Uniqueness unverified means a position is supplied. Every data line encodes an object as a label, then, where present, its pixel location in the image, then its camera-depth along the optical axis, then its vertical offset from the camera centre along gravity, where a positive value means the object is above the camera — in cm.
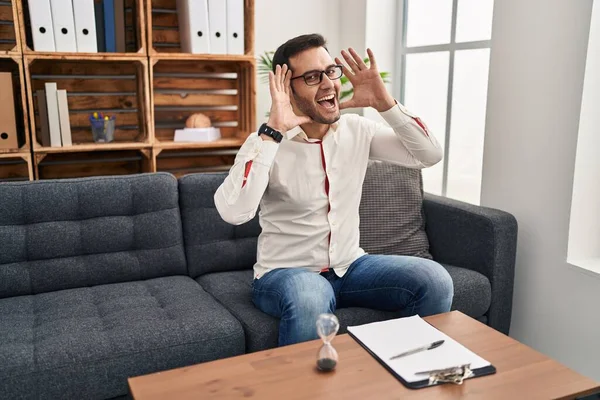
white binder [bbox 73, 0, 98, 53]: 262 +31
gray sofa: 161 -66
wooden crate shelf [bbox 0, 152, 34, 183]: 289 -37
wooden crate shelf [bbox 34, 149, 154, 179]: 295 -35
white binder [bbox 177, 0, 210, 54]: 279 +34
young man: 170 -27
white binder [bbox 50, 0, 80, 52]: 258 +31
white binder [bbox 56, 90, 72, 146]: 269 -10
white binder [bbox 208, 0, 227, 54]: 282 +34
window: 272 +10
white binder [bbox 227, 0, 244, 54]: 287 +34
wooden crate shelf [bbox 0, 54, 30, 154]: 257 -1
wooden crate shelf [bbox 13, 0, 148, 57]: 257 +32
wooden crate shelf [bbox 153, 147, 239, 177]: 321 -35
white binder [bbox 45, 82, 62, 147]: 268 -9
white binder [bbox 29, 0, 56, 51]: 254 +30
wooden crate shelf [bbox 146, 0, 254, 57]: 297 +36
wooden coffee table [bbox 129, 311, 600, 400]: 117 -58
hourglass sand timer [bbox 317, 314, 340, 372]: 124 -52
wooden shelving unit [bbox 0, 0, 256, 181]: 270 +0
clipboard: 121 -57
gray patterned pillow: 233 -46
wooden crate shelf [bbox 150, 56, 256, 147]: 310 +1
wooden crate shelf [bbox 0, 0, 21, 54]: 273 +32
